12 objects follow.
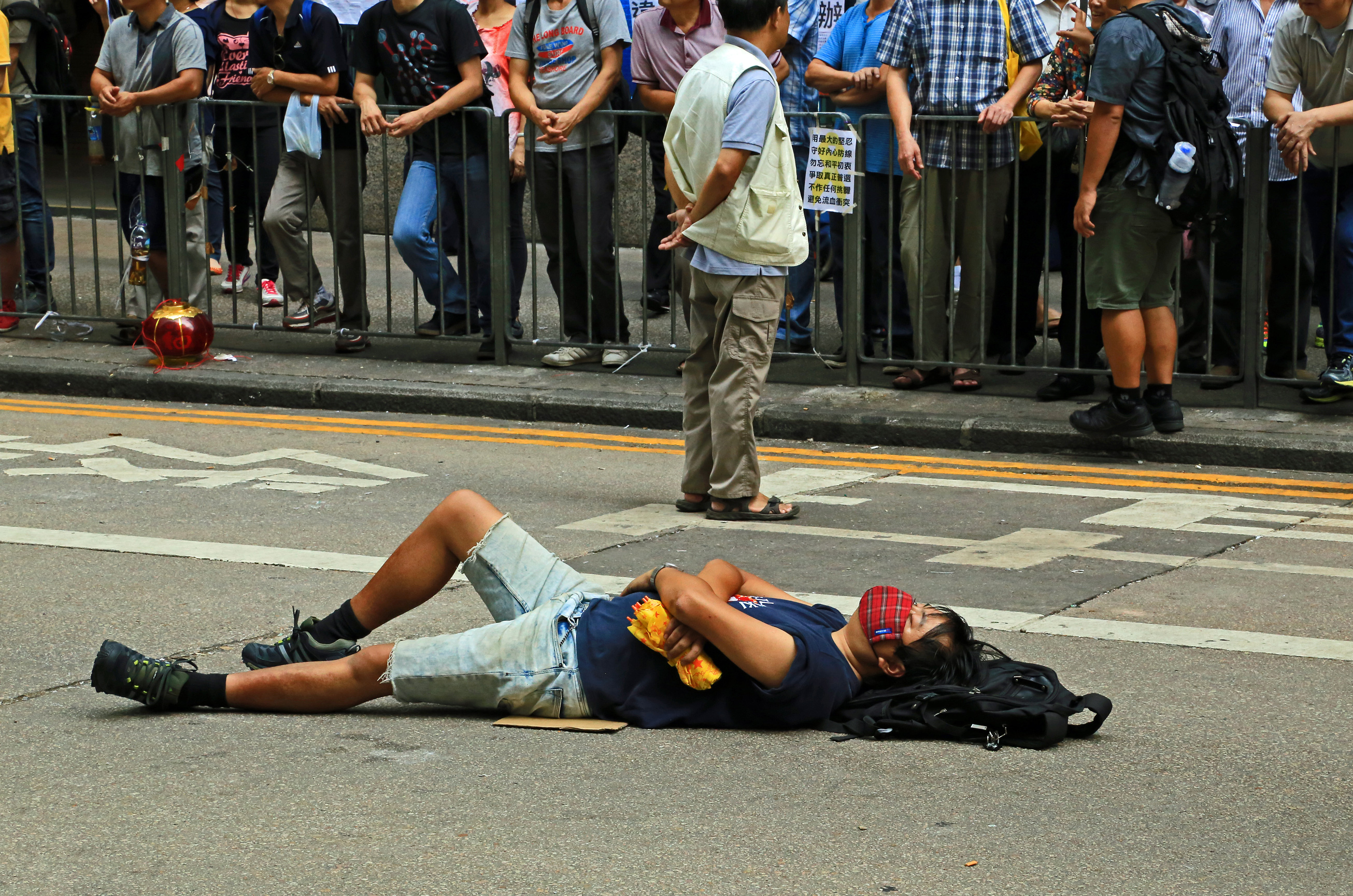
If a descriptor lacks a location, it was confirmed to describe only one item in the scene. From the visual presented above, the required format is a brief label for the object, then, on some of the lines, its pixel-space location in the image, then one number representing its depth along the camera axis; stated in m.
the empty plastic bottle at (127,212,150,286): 21.87
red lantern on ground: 20.84
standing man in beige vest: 13.81
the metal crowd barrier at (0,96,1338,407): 17.77
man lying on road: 8.83
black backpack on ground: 8.80
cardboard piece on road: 9.09
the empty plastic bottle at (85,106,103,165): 22.75
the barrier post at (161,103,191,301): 21.75
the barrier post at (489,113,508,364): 20.11
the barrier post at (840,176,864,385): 18.83
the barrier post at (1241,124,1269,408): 17.22
